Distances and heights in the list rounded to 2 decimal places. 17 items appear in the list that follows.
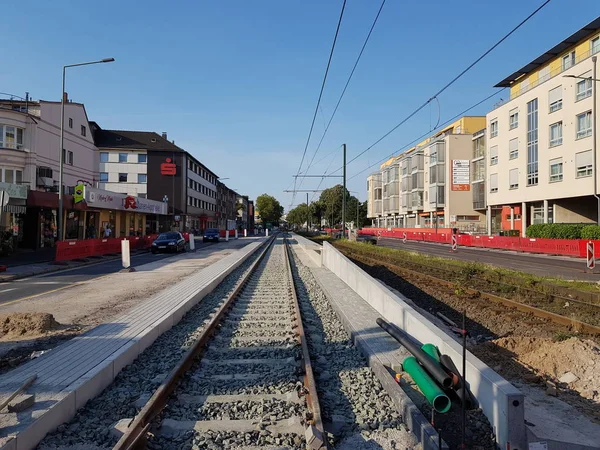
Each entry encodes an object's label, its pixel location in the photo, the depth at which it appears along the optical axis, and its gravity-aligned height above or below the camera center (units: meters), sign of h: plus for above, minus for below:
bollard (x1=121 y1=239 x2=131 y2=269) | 18.39 -1.29
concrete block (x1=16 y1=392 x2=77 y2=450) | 3.54 -1.74
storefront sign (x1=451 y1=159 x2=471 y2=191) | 34.31 +4.54
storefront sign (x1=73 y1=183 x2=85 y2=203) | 27.19 +1.91
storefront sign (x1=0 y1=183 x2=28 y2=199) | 21.83 +1.68
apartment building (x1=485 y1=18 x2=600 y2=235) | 33.09 +7.78
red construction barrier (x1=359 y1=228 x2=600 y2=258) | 27.05 -1.08
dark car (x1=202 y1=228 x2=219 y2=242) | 49.41 -1.21
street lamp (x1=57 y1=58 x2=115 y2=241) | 20.41 +2.62
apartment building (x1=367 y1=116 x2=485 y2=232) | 59.88 +6.82
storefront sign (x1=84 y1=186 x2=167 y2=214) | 29.22 +1.80
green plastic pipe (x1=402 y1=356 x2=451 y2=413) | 3.98 -1.52
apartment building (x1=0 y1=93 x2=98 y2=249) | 24.62 +4.69
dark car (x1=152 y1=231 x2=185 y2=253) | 29.89 -1.32
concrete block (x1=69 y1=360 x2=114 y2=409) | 4.46 -1.73
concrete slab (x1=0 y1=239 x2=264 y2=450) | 3.76 -1.73
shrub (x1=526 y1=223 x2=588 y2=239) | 30.01 -0.05
